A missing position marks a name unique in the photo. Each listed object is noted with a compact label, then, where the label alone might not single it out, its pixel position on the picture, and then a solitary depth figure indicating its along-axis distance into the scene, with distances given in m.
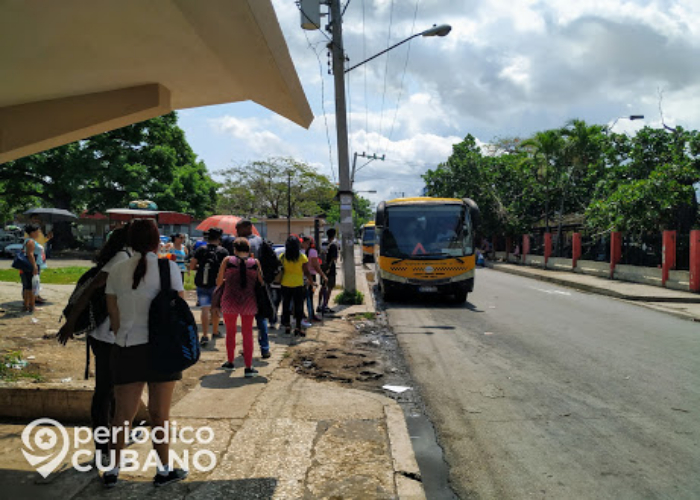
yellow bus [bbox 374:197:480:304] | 13.95
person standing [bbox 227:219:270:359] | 7.17
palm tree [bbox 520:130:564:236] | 30.55
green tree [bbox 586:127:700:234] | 20.47
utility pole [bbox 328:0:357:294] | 14.35
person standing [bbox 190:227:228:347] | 7.99
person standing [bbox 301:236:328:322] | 10.64
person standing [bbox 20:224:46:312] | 9.38
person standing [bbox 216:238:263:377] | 6.38
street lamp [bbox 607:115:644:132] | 26.23
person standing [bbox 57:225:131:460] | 3.78
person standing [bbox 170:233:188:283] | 11.09
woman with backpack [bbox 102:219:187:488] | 3.58
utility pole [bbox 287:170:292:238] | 50.33
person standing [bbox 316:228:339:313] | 11.83
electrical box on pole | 13.91
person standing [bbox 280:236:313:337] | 8.72
